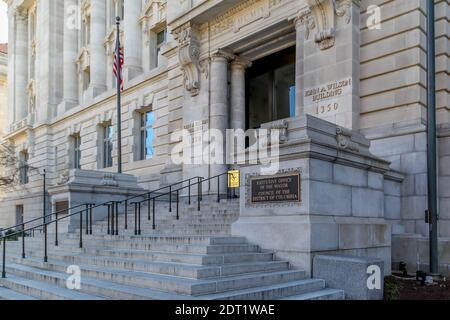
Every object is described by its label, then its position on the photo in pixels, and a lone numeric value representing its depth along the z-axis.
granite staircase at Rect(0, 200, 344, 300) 7.30
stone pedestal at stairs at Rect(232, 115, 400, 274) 8.88
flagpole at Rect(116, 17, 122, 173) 21.00
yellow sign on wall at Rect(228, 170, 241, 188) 17.38
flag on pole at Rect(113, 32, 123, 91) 21.55
